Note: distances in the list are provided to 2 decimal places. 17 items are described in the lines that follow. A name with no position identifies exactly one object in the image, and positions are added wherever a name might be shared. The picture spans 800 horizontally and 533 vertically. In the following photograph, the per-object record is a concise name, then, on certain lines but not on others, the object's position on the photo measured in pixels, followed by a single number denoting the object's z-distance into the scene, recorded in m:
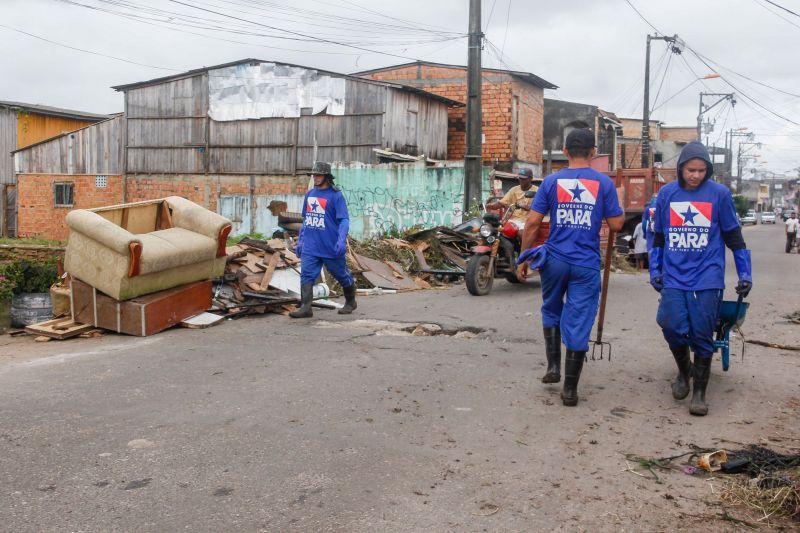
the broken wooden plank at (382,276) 12.00
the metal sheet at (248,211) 24.38
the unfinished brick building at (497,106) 28.28
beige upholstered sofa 7.39
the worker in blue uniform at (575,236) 5.20
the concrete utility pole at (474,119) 17.12
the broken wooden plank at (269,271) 9.86
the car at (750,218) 71.25
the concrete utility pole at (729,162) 75.38
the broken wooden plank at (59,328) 7.57
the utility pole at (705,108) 53.48
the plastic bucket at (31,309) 8.41
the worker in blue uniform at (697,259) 5.02
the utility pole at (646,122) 31.73
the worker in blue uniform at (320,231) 8.90
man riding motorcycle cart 11.01
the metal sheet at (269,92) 23.77
